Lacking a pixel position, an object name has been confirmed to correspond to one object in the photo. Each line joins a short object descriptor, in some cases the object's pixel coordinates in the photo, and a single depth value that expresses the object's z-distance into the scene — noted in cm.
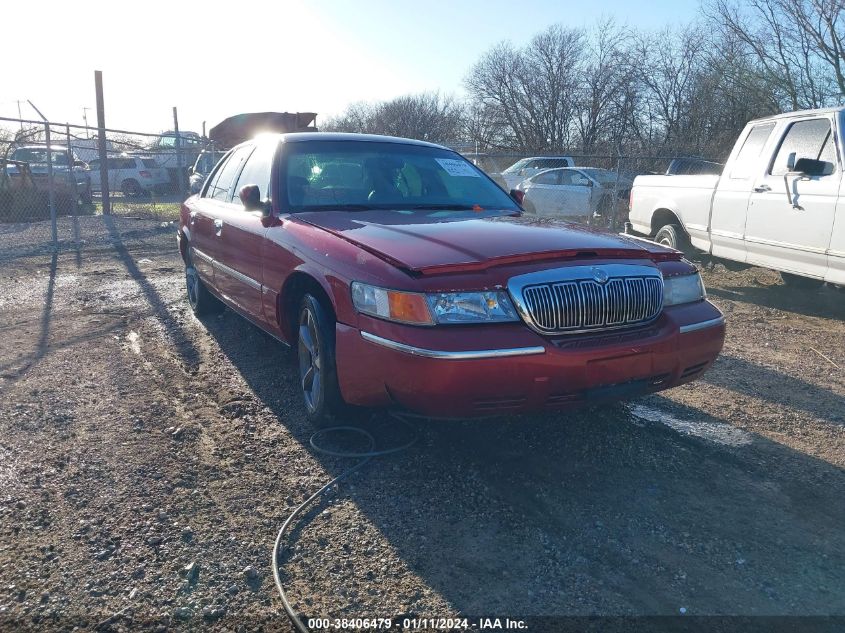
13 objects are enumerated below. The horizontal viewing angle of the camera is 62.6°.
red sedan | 292
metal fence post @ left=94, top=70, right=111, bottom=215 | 1502
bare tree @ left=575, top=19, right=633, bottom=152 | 3384
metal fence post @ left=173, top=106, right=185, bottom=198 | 1469
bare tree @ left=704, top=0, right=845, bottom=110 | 2289
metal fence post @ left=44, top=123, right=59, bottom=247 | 1012
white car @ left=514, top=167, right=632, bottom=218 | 1417
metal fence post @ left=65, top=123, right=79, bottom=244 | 1155
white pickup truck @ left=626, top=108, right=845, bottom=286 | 630
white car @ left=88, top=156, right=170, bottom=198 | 2402
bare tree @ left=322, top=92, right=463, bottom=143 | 4281
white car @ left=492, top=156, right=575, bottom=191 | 1923
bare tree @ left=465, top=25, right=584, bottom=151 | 3647
